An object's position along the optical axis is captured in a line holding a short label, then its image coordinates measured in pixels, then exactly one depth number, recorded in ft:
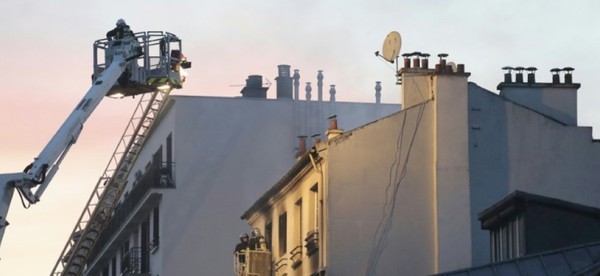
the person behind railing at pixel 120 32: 171.63
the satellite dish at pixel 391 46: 177.88
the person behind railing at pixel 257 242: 198.59
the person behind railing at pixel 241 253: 196.54
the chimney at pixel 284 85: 250.37
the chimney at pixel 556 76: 180.24
